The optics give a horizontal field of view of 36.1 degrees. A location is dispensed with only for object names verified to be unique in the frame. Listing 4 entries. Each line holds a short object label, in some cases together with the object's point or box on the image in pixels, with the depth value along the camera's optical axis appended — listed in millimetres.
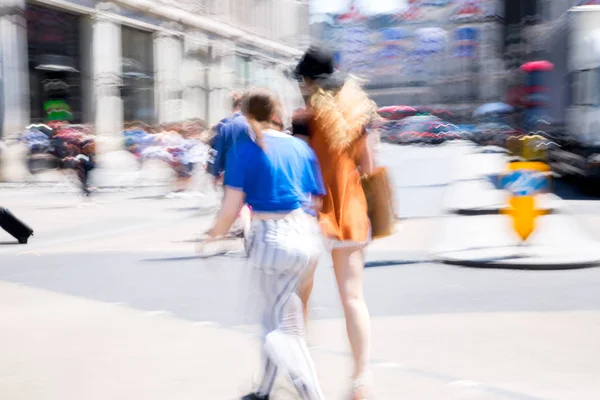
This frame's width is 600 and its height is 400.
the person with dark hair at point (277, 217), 4207
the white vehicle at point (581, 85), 18500
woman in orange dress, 4457
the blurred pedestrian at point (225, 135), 8617
